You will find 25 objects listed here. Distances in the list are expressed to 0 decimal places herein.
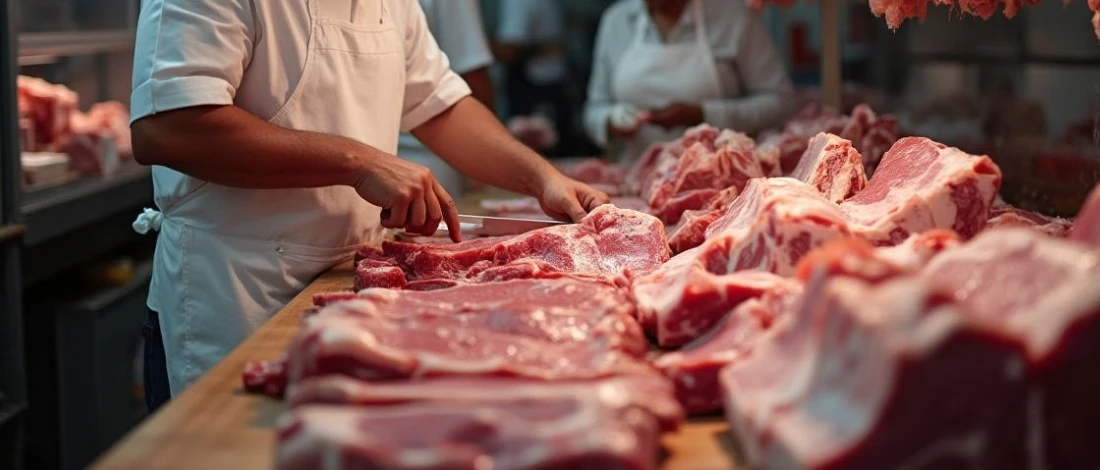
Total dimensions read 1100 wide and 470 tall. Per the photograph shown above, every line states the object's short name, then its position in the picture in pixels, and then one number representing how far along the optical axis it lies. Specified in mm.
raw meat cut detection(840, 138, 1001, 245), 2555
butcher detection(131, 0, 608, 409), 3002
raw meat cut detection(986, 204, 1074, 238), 2752
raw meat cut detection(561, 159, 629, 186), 5246
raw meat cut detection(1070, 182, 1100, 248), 1917
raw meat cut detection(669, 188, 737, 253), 3279
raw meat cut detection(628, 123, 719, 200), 4369
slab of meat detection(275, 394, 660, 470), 1666
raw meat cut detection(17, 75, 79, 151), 5496
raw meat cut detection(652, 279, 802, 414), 2111
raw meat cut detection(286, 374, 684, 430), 1835
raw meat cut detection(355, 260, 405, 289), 2959
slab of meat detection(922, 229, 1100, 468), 1569
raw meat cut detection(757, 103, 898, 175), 4371
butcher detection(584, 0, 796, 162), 5797
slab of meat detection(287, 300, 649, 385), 2006
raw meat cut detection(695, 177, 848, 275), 2432
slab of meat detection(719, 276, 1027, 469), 1531
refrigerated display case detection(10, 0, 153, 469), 4848
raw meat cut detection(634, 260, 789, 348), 2346
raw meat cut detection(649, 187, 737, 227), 3920
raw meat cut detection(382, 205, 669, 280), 3066
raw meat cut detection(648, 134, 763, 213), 4035
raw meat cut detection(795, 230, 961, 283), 1812
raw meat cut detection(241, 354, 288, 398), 2264
